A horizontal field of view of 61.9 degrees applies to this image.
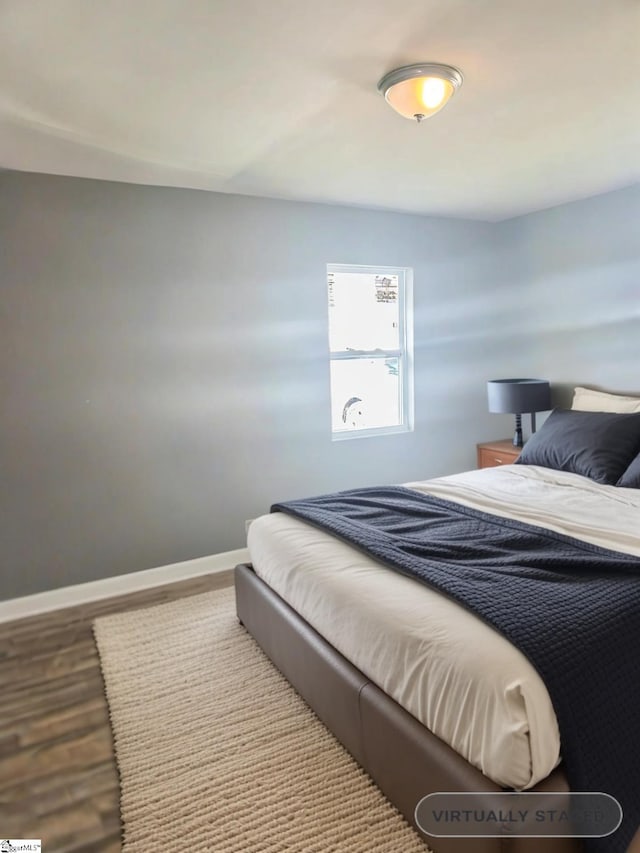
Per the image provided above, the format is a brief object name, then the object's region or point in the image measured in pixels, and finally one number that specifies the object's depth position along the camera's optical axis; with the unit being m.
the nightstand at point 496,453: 3.86
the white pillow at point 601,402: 3.36
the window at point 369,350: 3.95
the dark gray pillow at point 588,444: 2.92
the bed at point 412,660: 1.27
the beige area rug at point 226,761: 1.55
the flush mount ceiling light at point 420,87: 1.88
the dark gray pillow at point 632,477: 2.76
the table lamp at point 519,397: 3.86
